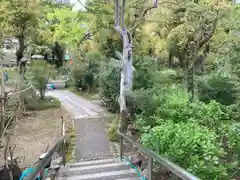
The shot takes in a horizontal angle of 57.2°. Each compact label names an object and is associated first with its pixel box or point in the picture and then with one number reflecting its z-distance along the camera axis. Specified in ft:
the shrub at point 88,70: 51.16
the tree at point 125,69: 20.67
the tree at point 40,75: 36.96
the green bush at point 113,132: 23.24
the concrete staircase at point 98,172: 10.77
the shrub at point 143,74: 26.40
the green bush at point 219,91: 25.98
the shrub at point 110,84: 31.52
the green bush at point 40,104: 36.39
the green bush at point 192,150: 8.93
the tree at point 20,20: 29.91
